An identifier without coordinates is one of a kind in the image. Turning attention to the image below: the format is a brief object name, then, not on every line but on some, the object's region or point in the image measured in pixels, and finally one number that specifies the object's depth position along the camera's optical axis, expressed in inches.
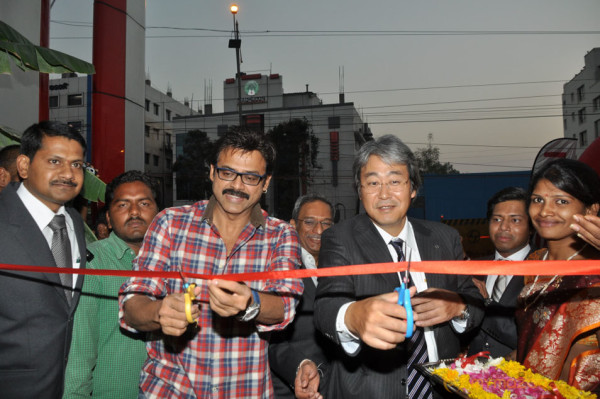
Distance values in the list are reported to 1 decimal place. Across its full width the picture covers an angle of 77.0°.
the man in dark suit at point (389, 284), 80.3
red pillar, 294.4
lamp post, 956.6
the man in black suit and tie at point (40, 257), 82.2
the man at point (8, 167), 141.3
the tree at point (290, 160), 1526.8
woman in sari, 83.0
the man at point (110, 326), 91.5
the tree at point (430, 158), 2696.9
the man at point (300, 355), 97.3
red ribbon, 64.2
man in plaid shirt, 78.4
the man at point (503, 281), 114.7
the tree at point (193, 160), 1638.8
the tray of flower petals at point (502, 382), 75.9
